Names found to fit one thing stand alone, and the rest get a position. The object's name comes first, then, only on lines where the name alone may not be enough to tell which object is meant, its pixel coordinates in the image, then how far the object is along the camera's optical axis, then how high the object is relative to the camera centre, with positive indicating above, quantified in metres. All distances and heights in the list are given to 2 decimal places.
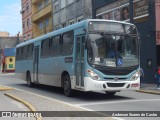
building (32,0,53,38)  51.88 +7.75
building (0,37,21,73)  77.49 +1.89
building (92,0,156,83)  25.59 +3.18
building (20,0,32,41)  63.11 +8.97
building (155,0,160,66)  24.77 +3.18
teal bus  15.20 +0.57
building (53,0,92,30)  37.84 +6.49
